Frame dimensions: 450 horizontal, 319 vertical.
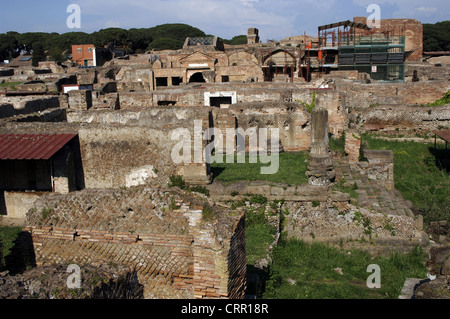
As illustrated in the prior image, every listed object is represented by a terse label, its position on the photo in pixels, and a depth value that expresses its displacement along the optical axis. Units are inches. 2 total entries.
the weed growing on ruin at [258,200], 408.5
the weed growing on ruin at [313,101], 715.9
